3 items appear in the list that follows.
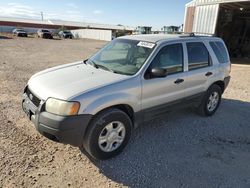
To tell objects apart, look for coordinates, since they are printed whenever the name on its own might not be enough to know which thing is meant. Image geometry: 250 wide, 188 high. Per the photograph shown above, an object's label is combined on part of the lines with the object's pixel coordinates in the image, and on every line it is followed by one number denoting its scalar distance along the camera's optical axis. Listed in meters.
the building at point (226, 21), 15.11
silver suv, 3.11
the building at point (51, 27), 49.84
